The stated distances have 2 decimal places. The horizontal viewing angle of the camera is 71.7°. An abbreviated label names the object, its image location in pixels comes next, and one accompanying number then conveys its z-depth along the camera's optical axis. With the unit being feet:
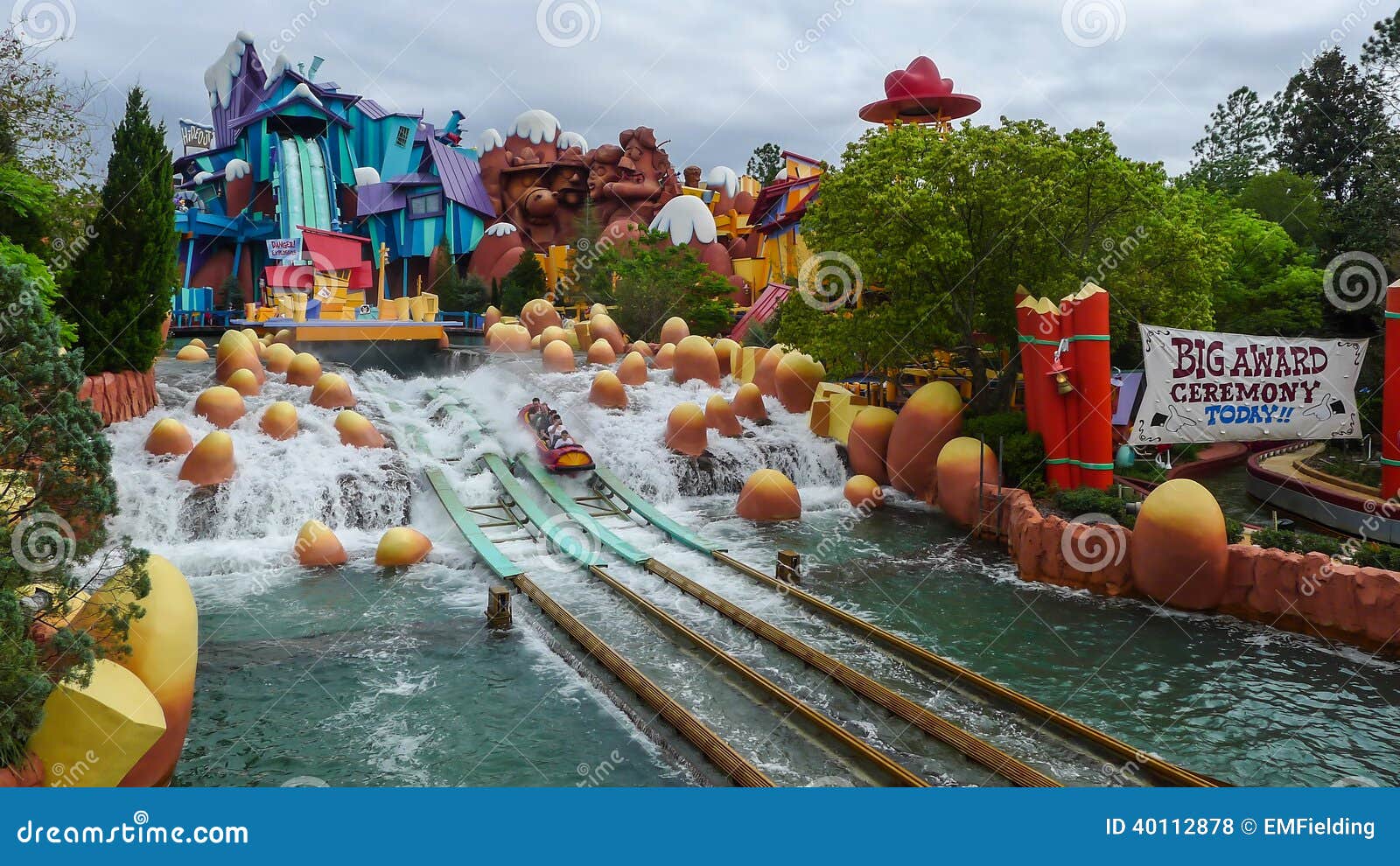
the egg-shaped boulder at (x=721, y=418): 67.51
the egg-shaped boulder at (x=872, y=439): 64.75
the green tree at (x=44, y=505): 19.85
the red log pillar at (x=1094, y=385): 48.80
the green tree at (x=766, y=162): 216.74
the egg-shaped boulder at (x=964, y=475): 54.80
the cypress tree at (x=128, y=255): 54.29
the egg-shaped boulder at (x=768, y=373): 75.25
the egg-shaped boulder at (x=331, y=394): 64.80
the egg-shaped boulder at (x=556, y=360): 80.43
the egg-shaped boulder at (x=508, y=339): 92.17
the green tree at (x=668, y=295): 108.06
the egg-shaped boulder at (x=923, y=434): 59.88
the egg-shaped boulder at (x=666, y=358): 82.28
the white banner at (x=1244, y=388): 46.98
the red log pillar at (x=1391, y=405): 44.52
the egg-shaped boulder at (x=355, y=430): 58.54
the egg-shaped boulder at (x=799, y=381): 73.05
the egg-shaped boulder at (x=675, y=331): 87.86
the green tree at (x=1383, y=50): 91.77
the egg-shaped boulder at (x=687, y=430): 64.13
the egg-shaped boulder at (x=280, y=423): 56.80
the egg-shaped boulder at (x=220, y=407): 57.93
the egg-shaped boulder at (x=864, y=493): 60.39
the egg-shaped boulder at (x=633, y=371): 75.36
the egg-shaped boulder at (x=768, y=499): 57.72
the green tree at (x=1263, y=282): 86.43
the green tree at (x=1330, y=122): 111.86
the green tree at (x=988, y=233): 56.70
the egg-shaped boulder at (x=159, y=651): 22.21
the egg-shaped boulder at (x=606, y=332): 92.48
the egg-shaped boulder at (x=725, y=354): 82.94
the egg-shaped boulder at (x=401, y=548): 47.29
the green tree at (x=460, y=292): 139.13
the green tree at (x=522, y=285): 132.26
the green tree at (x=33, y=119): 44.60
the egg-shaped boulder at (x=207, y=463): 51.06
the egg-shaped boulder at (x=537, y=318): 103.30
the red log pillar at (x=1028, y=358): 51.26
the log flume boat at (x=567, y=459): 61.05
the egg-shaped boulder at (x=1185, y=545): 39.19
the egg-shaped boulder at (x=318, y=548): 47.16
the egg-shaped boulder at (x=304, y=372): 67.92
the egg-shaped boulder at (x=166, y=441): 52.95
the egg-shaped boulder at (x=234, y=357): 64.39
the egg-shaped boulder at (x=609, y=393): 70.90
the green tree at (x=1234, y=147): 133.18
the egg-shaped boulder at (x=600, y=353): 84.99
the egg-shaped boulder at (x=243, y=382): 62.90
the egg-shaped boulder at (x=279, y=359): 71.87
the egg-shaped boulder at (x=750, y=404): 70.23
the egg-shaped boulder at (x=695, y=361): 77.56
